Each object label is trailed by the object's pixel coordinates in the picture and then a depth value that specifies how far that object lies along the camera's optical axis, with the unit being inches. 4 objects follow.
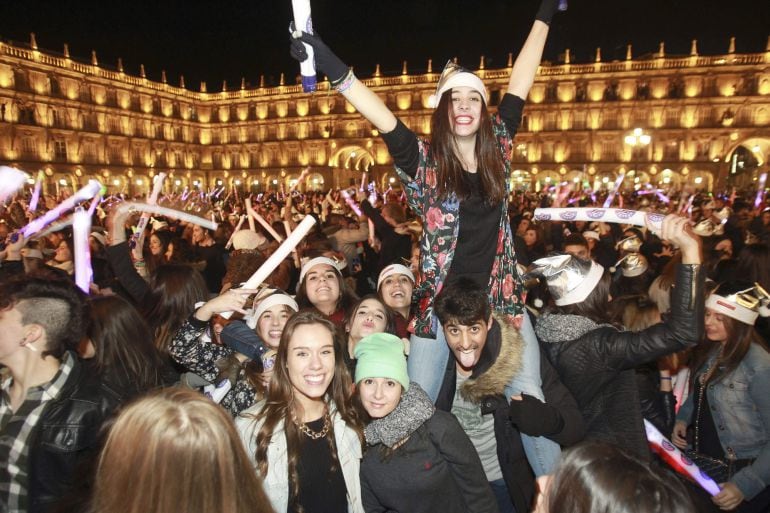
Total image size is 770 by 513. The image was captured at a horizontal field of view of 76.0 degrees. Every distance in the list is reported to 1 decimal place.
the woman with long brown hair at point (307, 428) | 92.5
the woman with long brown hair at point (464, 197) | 95.7
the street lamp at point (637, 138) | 769.2
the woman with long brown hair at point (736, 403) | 111.0
